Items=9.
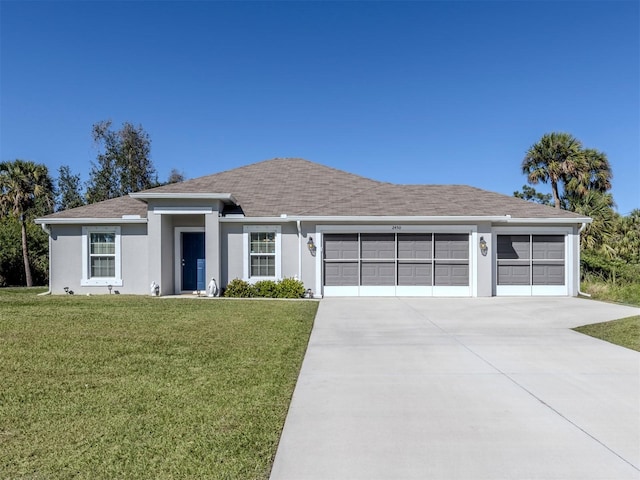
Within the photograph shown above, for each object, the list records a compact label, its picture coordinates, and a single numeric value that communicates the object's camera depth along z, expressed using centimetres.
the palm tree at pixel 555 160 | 2316
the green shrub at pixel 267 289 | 1380
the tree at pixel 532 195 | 4194
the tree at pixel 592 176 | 2306
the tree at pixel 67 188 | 3350
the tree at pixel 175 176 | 3737
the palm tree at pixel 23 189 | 1933
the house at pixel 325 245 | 1392
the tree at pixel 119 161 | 2831
